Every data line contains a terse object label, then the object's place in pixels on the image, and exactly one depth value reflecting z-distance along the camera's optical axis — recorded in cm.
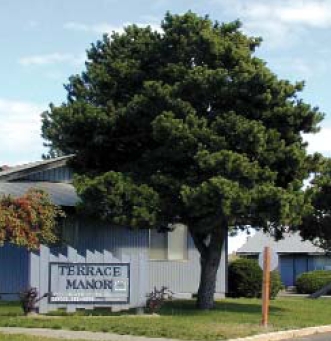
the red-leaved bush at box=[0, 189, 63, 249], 2134
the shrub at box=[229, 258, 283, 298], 3219
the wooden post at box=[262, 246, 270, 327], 1948
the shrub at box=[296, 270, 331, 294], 4072
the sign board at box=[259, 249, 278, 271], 1969
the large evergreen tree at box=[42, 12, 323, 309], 2189
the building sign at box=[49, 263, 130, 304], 2103
